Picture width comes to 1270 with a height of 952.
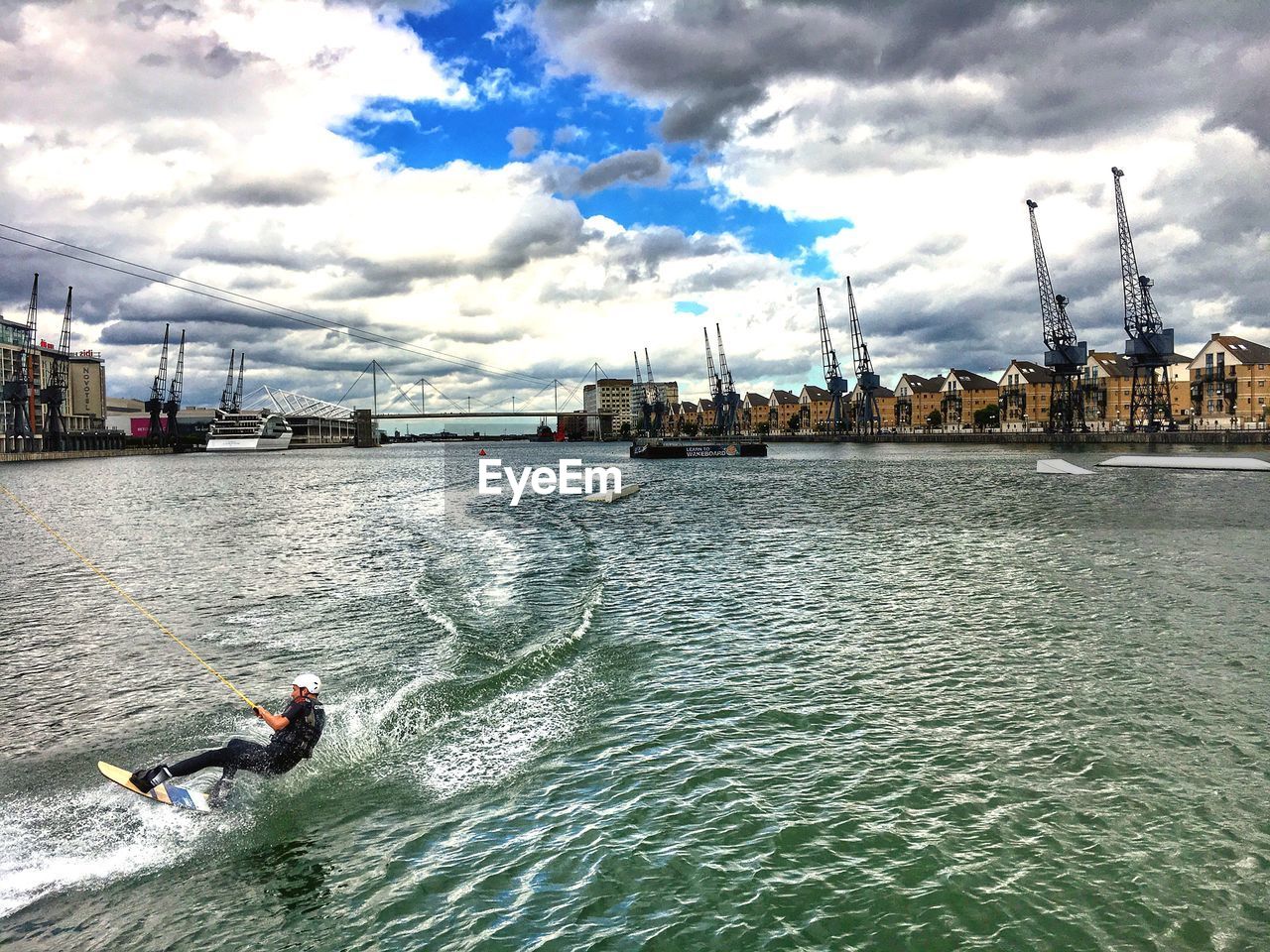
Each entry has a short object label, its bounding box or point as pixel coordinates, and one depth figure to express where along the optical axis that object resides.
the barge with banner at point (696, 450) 161.62
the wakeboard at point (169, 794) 12.29
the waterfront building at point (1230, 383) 181.38
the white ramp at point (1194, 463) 97.44
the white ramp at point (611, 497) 74.56
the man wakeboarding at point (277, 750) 12.69
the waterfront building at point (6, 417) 186.89
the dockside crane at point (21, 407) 164.85
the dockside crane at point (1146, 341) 161.25
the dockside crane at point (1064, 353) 184.38
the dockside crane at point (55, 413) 179.75
